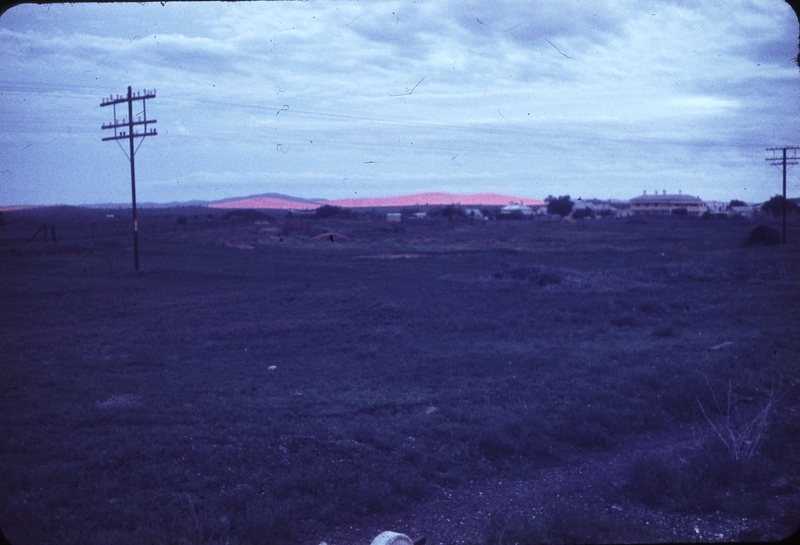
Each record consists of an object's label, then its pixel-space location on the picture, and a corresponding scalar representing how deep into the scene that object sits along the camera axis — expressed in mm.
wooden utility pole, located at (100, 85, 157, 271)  30406
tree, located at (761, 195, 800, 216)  65450
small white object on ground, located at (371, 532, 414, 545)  4586
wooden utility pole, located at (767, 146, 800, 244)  43406
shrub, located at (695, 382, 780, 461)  7285
